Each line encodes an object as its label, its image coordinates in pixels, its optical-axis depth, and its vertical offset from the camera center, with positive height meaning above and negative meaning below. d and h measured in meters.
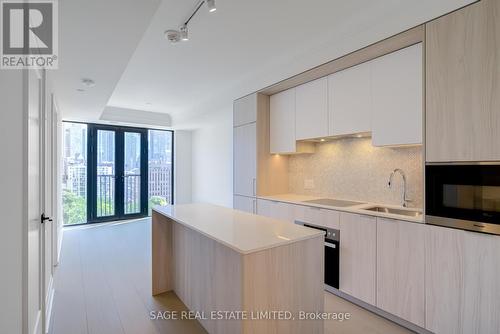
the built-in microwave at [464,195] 1.71 -0.22
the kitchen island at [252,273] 1.51 -0.73
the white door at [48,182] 1.99 -0.15
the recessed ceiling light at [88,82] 3.01 +1.00
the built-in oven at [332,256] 2.69 -0.97
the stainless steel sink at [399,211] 2.45 -0.47
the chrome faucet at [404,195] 2.63 -0.30
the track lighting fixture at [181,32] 2.19 +1.25
